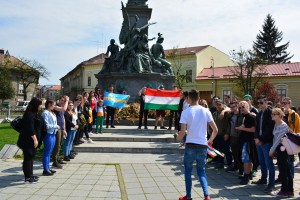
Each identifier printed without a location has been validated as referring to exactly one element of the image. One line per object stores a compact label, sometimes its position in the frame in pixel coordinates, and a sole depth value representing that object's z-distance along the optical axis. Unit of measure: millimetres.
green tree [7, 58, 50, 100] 64188
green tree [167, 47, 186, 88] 51156
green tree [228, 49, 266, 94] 45031
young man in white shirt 5527
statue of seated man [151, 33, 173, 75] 18812
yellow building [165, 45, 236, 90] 57719
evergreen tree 62156
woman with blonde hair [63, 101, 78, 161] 8867
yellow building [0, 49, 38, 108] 66294
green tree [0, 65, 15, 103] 53625
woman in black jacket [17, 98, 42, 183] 6703
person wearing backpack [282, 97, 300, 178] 9141
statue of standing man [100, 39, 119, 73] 18953
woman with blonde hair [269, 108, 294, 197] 6234
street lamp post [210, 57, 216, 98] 54719
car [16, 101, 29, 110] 50112
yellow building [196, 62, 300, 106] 47438
